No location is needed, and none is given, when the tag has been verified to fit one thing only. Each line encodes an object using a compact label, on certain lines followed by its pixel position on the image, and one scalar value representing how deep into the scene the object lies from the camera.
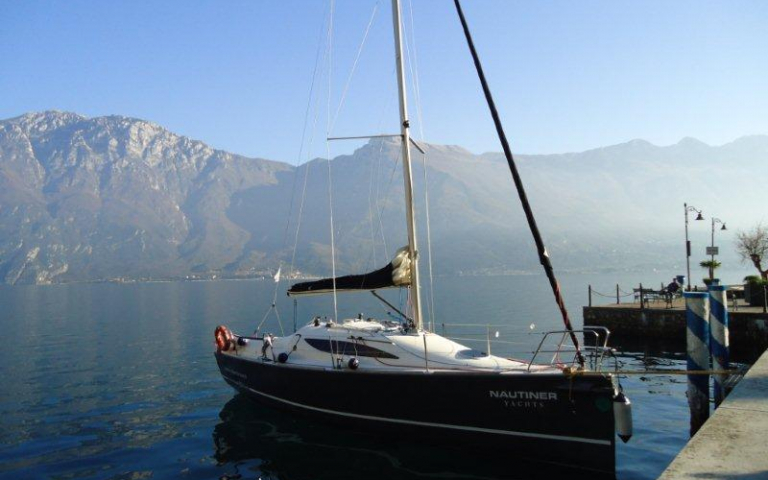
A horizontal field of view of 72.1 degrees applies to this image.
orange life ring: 18.02
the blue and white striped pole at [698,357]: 12.23
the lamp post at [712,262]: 32.41
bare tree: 43.47
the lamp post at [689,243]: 35.07
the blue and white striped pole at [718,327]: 12.88
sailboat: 10.16
